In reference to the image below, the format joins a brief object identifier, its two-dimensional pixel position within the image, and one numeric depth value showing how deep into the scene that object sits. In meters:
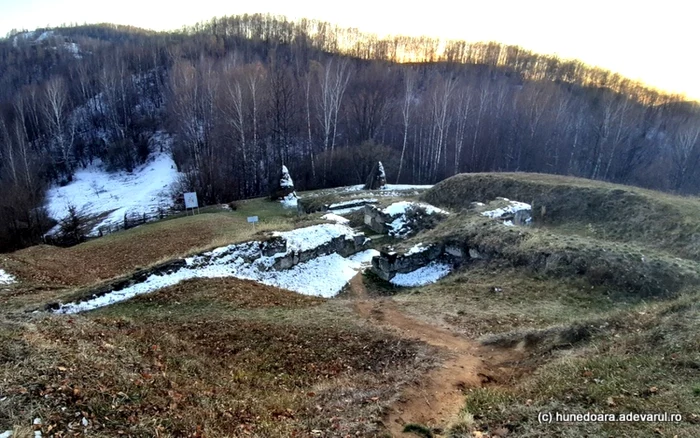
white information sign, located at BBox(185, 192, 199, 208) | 29.84
